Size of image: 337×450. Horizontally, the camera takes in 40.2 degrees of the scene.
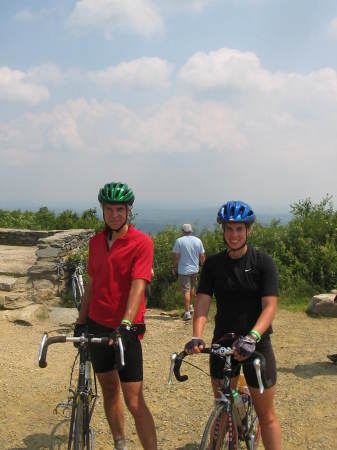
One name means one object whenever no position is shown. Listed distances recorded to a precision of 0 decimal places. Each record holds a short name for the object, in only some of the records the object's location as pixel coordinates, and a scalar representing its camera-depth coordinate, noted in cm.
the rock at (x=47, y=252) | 1034
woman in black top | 311
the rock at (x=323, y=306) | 955
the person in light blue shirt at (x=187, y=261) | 942
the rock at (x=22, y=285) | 977
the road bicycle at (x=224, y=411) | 290
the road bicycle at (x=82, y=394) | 310
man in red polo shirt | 329
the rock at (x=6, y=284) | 974
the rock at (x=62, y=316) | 850
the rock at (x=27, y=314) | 856
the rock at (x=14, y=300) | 919
